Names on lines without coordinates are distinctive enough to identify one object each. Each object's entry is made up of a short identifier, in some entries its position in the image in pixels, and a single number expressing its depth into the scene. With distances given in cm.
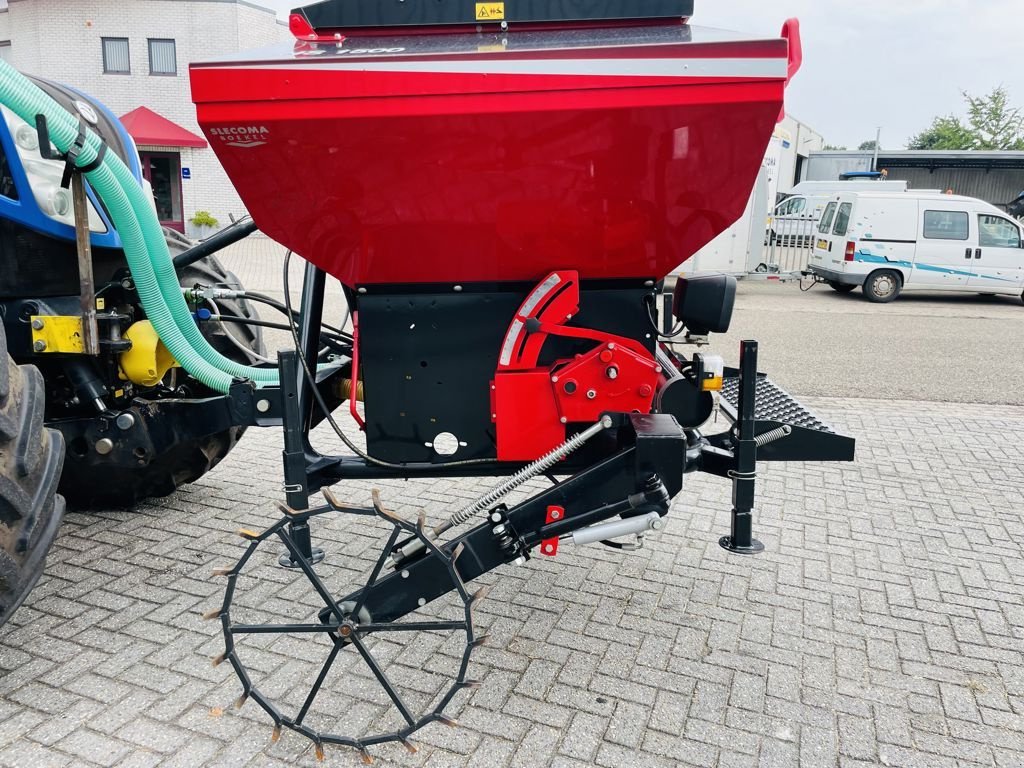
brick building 2062
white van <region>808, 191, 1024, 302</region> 1231
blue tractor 235
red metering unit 188
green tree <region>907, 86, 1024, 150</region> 3516
